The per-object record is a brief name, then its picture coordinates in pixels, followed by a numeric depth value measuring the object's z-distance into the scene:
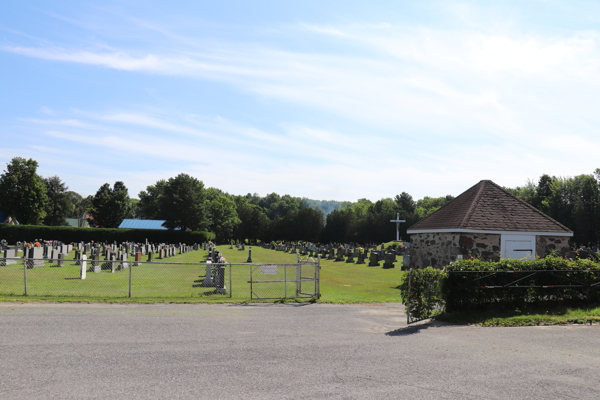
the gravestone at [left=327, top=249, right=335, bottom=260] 47.31
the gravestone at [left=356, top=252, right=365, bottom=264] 40.24
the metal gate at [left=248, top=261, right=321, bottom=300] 16.88
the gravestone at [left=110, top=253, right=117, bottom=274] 27.10
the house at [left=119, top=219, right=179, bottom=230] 90.62
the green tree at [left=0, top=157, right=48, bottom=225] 77.69
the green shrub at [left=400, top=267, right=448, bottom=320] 12.37
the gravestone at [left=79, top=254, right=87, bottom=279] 22.17
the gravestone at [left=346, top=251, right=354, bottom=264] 41.62
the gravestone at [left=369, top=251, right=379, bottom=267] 36.96
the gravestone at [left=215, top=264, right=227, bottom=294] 18.25
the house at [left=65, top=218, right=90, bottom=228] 119.69
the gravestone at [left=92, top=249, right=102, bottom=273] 26.36
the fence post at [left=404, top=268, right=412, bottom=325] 12.34
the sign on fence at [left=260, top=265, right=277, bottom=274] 16.90
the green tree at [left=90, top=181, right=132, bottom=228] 96.31
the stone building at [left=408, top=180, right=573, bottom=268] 20.75
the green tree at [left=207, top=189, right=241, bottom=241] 103.19
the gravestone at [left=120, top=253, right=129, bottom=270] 28.47
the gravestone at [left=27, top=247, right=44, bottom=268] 25.89
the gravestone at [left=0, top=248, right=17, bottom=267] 26.89
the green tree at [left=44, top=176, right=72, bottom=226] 97.88
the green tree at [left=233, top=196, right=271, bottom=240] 110.12
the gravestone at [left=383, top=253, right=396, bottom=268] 34.34
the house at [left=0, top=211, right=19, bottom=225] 81.37
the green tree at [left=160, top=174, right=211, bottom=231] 80.88
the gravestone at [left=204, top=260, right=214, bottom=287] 20.66
